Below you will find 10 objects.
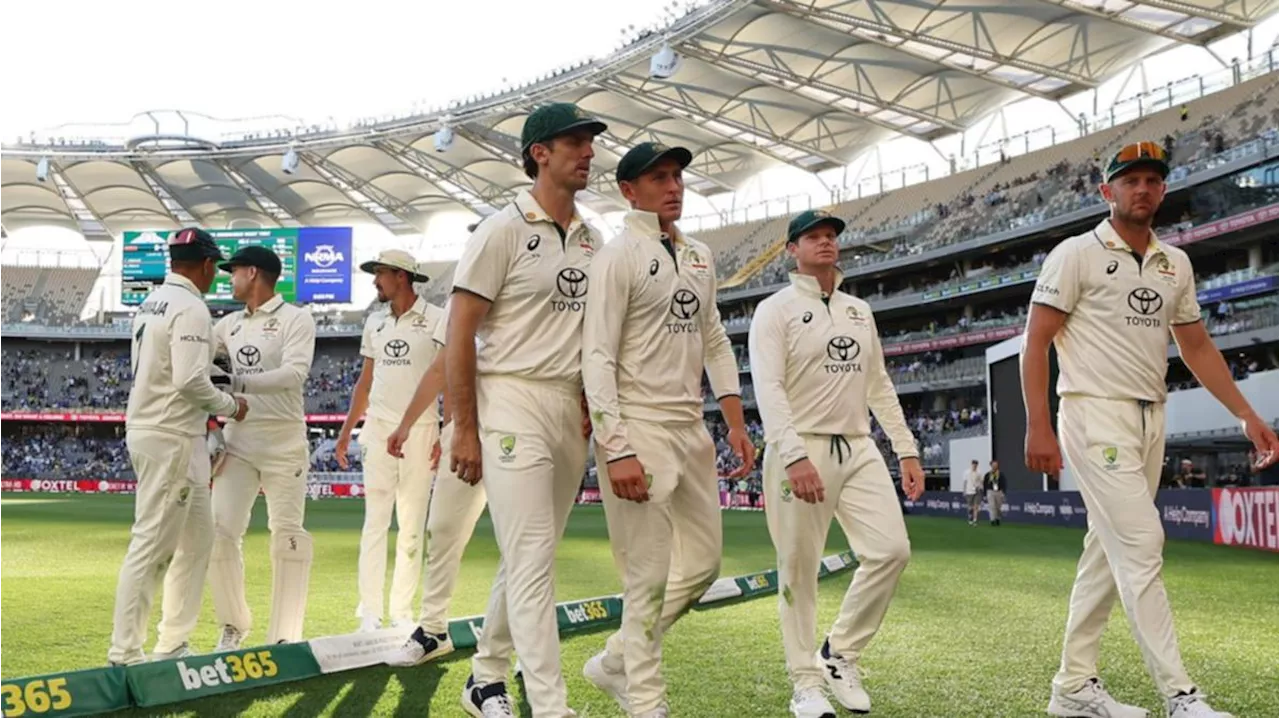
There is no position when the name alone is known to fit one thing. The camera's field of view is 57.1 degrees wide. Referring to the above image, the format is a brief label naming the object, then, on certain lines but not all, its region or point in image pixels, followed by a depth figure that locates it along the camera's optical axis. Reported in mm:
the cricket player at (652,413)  4707
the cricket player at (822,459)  5543
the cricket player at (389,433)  7656
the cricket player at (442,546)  6578
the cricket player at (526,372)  4602
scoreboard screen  43031
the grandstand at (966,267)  35931
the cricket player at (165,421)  5988
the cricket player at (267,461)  6840
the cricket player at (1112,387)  5117
